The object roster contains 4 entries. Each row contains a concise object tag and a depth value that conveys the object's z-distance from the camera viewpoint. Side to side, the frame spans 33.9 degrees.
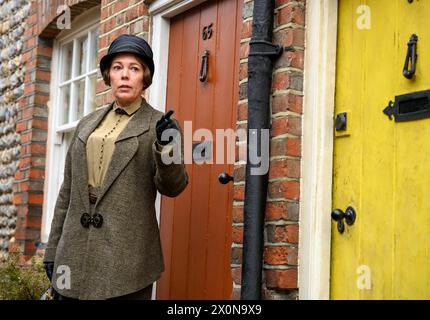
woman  3.12
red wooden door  3.80
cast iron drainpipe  3.25
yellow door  2.82
